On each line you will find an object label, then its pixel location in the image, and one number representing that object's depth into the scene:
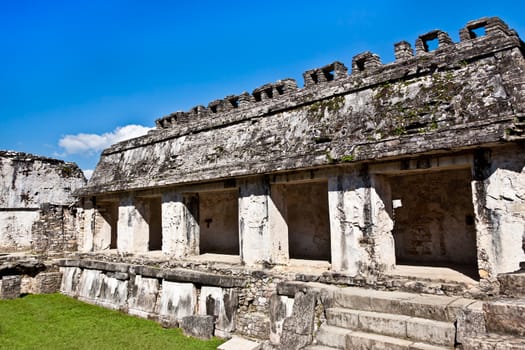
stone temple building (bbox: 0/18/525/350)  5.13
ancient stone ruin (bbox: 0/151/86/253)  16.80
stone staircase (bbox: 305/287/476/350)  4.68
